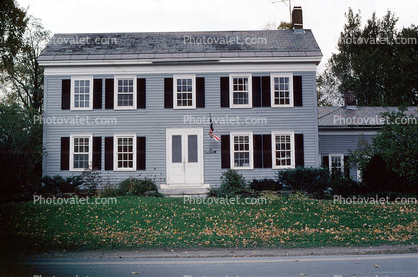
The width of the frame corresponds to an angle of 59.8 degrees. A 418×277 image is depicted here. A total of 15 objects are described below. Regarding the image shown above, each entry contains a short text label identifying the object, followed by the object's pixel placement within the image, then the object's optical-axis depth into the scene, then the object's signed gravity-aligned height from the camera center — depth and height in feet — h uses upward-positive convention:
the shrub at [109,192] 51.53 -4.01
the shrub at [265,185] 54.49 -3.36
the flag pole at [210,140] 58.34 +3.64
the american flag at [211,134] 57.26 +4.62
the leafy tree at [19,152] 48.88 +1.87
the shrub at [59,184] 52.85 -2.89
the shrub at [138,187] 52.54 -3.45
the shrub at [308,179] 51.78 -2.39
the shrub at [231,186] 49.88 -3.19
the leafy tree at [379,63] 114.01 +31.46
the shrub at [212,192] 52.43 -4.20
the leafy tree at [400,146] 49.94 +2.29
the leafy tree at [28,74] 90.79 +23.01
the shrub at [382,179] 49.73 -2.37
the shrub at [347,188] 50.40 -3.63
